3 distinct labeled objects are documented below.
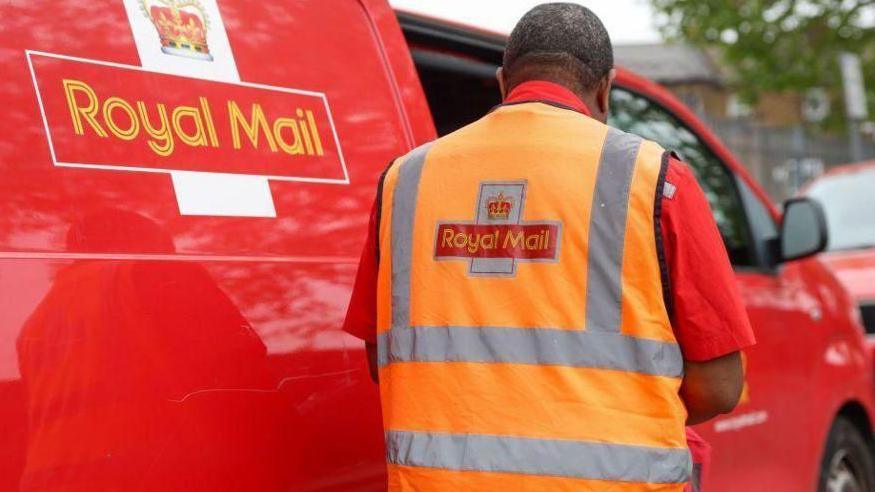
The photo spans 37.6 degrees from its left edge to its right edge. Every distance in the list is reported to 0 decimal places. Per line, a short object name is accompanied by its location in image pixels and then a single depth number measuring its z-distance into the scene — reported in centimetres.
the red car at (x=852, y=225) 757
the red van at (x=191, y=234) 205
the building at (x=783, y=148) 1725
